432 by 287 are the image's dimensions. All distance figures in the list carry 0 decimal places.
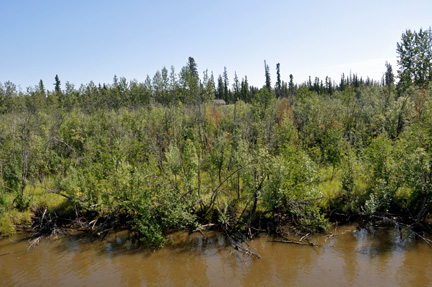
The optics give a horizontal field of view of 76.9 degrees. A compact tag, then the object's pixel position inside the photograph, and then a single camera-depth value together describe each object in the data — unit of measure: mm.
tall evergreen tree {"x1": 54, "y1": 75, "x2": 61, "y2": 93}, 81162
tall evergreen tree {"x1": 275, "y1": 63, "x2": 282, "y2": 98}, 67219
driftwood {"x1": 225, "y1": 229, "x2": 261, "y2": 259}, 9020
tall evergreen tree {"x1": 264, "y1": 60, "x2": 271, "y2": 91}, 66131
